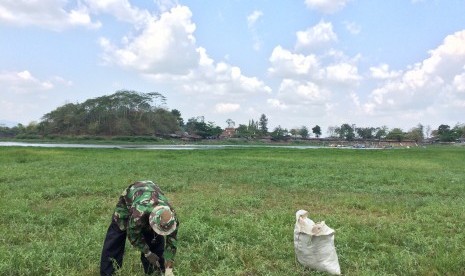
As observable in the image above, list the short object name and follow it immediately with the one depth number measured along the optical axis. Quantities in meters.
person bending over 4.41
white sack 5.75
